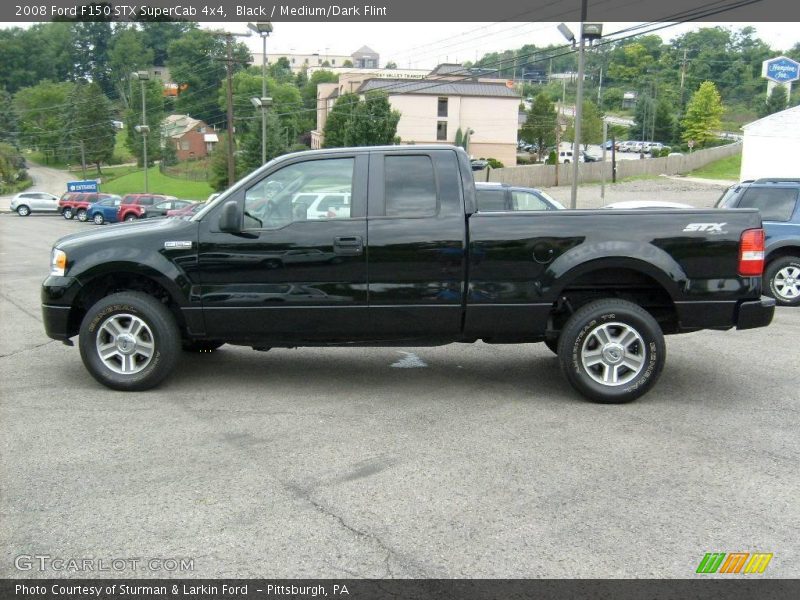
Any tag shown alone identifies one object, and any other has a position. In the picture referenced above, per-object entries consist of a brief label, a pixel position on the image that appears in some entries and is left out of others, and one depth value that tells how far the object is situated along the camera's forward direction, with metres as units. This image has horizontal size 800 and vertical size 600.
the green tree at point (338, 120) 73.56
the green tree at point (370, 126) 61.56
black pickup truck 6.27
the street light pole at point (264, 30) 35.53
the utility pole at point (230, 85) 41.91
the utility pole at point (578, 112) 22.54
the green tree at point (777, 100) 86.31
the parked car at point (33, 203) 51.06
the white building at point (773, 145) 40.22
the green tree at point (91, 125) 100.44
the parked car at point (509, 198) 13.65
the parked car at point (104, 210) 42.34
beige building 84.44
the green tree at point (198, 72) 118.28
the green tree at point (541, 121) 89.25
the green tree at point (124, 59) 125.00
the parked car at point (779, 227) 11.59
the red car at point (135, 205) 40.76
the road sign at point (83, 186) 59.81
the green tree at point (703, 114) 87.31
